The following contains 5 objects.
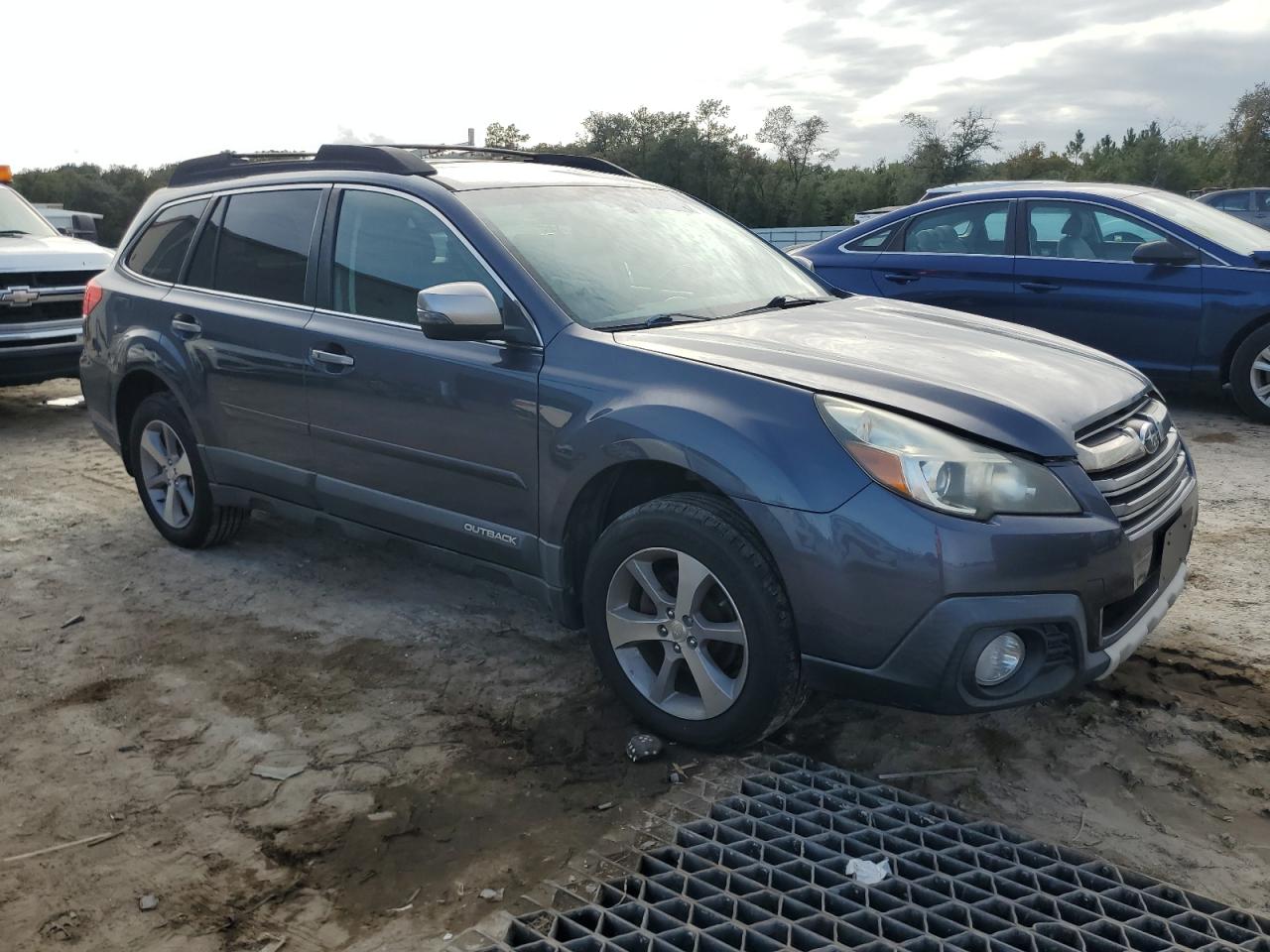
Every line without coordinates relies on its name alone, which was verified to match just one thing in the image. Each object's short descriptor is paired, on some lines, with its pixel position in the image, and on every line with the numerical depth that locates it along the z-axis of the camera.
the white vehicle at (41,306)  8.08
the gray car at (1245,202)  18.44
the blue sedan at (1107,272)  6.87
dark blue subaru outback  2.79
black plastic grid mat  2.39
